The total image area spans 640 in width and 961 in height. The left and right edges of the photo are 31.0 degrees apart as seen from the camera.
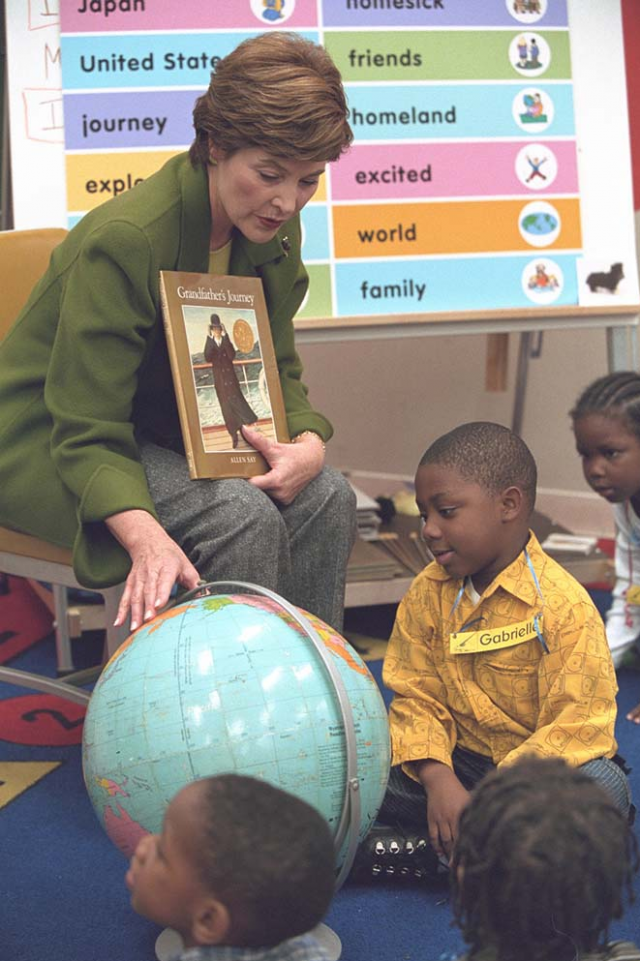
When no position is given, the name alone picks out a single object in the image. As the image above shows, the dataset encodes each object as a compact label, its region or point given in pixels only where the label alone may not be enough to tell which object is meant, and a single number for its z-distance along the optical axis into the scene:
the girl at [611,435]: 2.75
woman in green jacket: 2.01
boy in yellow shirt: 1.92
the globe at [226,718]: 1.55
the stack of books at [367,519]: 3.61
